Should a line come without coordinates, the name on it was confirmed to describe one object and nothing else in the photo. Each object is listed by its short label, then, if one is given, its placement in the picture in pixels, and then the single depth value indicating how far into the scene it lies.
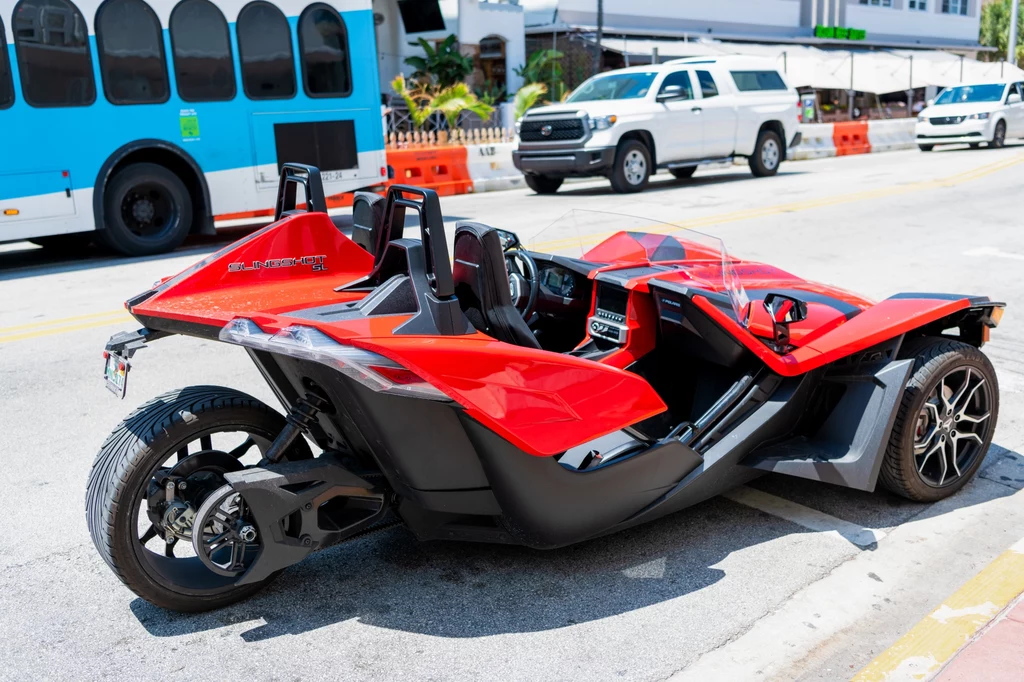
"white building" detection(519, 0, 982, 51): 29.75
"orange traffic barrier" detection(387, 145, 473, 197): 17.98
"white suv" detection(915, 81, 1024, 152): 24.16
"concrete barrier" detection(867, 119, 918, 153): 26.83
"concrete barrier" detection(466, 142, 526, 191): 19.11
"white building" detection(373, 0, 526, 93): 27.12
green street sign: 38.69
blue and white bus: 10.77
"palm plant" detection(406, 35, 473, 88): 26.50
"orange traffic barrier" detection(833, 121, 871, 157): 25.53
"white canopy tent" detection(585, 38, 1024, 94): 31.30
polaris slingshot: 3.24
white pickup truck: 16.72
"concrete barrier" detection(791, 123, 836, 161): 24.61
